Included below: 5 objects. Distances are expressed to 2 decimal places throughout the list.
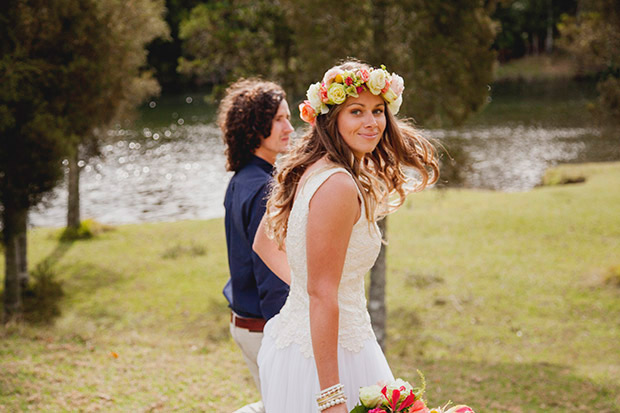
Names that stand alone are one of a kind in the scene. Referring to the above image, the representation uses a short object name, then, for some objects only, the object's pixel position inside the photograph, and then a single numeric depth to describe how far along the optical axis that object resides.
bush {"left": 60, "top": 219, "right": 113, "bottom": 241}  14.55
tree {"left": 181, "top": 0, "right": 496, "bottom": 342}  7.35
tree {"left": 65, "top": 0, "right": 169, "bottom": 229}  8.59
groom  3.27
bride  2.21
